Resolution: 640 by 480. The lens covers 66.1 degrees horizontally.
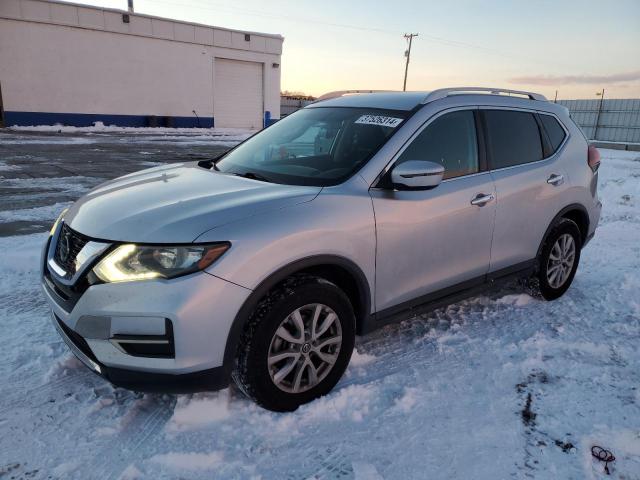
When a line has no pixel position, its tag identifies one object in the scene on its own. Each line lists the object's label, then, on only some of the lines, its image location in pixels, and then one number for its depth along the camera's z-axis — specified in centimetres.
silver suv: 222
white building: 2439
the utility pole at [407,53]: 5475
